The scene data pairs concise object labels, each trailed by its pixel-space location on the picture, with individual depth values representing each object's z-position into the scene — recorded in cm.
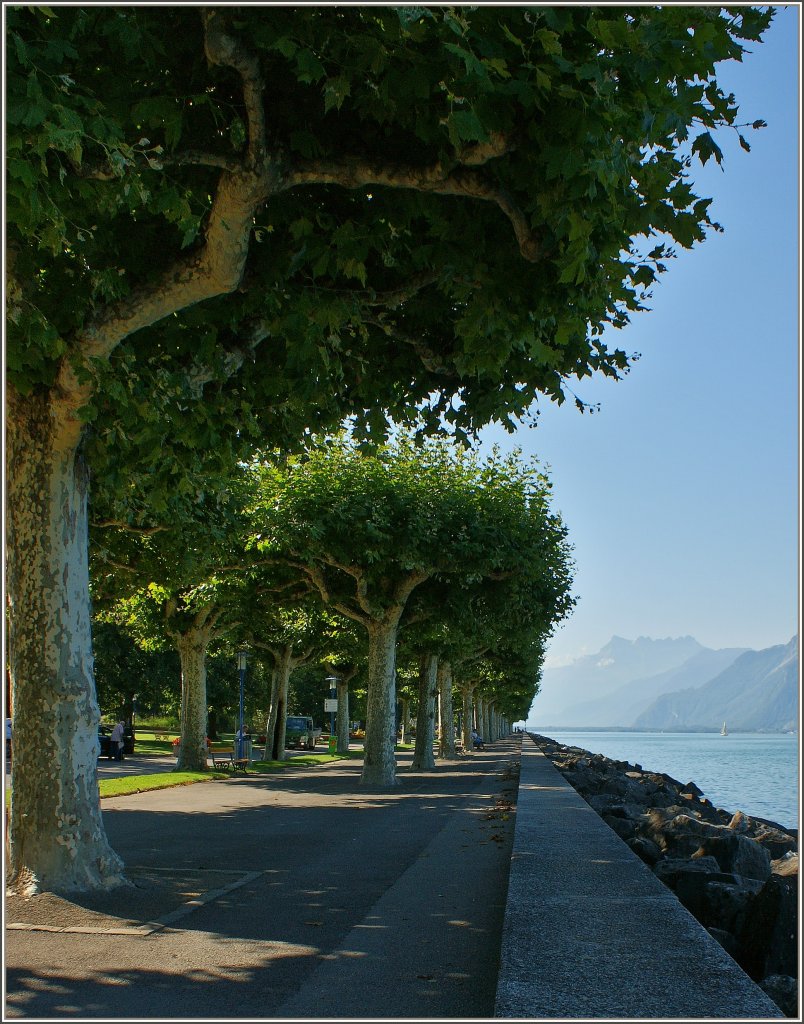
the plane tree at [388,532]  2370
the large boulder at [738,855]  1108
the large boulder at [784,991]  548
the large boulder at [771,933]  632
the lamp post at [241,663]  3472
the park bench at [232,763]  3316
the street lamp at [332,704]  4970
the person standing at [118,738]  4297
